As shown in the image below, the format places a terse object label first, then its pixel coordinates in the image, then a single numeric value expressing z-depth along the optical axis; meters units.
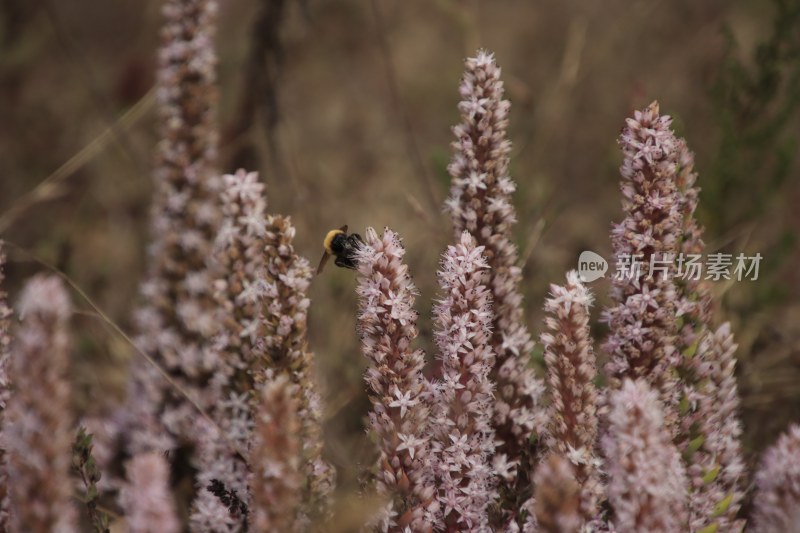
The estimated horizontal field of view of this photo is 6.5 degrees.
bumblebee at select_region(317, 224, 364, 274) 2.56
